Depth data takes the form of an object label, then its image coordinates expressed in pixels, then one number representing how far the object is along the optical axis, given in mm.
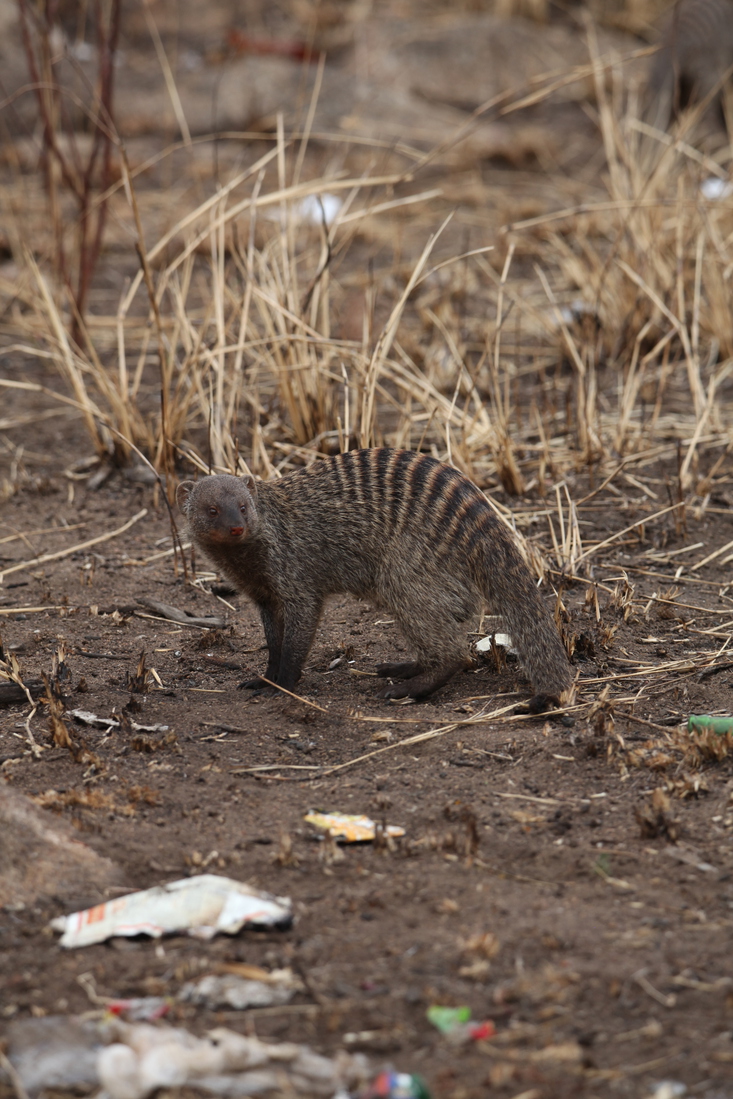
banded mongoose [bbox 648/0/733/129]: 18844
